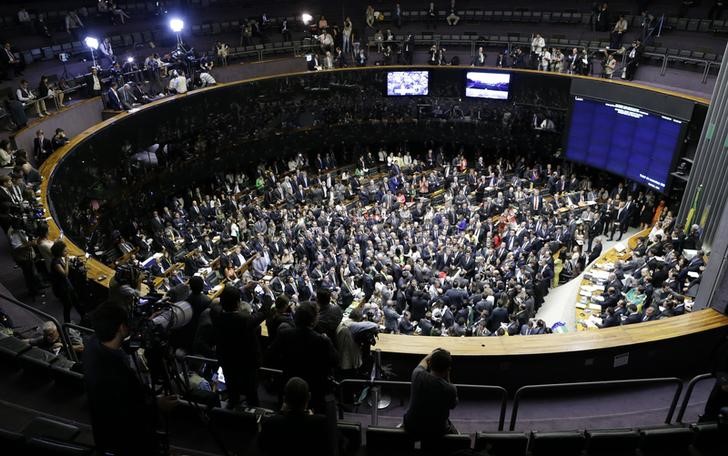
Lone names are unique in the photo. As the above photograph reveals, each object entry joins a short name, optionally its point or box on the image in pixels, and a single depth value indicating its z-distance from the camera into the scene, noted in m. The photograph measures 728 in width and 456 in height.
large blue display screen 15.80
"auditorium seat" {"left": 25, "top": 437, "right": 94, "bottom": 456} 3.23
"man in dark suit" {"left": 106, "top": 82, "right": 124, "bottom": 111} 14.17
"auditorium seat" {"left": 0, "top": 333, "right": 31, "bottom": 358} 4.75
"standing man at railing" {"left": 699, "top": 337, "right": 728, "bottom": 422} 4.81
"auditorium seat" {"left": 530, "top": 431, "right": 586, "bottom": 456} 4.61
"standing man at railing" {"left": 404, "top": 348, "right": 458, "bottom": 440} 3.76
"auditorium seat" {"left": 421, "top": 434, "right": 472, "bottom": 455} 4.12
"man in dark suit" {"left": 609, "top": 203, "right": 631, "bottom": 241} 15.70
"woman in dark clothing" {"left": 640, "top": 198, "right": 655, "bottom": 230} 15.76
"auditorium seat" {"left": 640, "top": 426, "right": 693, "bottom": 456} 4.81
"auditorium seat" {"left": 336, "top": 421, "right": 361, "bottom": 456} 4.46
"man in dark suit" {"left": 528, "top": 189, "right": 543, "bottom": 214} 16.88
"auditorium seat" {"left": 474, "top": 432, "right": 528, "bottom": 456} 4.55
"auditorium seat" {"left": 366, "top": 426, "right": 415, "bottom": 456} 4.45
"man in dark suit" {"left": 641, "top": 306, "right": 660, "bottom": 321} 8.80
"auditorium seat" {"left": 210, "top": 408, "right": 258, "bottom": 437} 4.34
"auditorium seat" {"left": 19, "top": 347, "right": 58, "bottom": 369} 4.66
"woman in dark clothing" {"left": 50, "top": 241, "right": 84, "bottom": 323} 5.79
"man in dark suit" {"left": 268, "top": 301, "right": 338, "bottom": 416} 3.93
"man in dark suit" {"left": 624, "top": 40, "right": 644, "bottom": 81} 16.95
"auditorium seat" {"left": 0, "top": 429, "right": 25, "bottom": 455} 3.28
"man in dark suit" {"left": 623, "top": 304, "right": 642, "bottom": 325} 8.95
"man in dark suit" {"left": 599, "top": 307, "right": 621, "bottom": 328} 9.07
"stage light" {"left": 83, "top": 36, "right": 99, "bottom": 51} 14.24
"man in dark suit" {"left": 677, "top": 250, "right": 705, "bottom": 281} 10.09
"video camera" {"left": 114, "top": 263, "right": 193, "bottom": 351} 3.38
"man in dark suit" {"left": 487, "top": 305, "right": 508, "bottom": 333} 10.50
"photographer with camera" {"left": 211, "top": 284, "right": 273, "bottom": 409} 4.09
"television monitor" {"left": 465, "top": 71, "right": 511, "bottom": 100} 20.61
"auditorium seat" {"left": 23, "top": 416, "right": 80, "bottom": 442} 3.64
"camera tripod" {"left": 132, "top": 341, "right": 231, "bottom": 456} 3.45
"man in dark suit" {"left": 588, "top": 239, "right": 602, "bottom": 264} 13.73
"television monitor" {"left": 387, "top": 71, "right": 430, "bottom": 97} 21.59
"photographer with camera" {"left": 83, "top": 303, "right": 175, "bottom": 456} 3.04
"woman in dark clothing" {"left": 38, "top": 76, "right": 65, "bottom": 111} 12.39
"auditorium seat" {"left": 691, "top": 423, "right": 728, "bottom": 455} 4.80
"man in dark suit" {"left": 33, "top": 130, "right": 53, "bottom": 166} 10.95
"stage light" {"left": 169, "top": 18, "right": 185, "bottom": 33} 15.94
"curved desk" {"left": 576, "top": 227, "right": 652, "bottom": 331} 10.49
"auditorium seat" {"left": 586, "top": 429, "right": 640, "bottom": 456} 4.75
